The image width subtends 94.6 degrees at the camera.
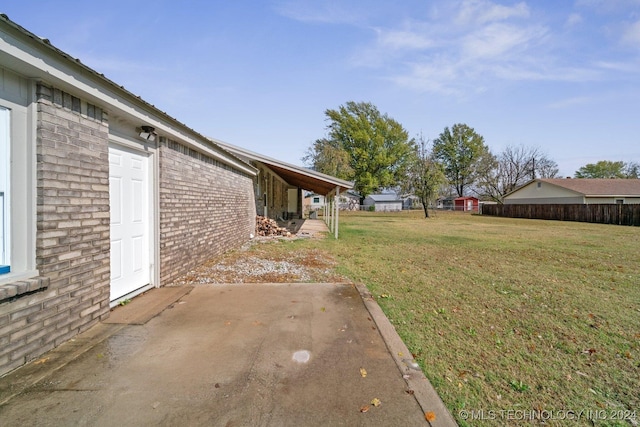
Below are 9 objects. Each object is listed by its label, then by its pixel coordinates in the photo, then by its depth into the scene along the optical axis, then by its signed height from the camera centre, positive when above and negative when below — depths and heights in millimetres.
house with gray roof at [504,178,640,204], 31625 +2317
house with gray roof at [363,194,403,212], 63675 +2394
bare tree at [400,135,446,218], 30953 +3718
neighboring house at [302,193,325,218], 53000 +2512
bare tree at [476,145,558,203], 48156 +7075
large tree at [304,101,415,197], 45688 +10950
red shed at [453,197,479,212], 59797 +1847
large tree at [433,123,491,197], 58312 +12159
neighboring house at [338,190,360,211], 55406 +1573
